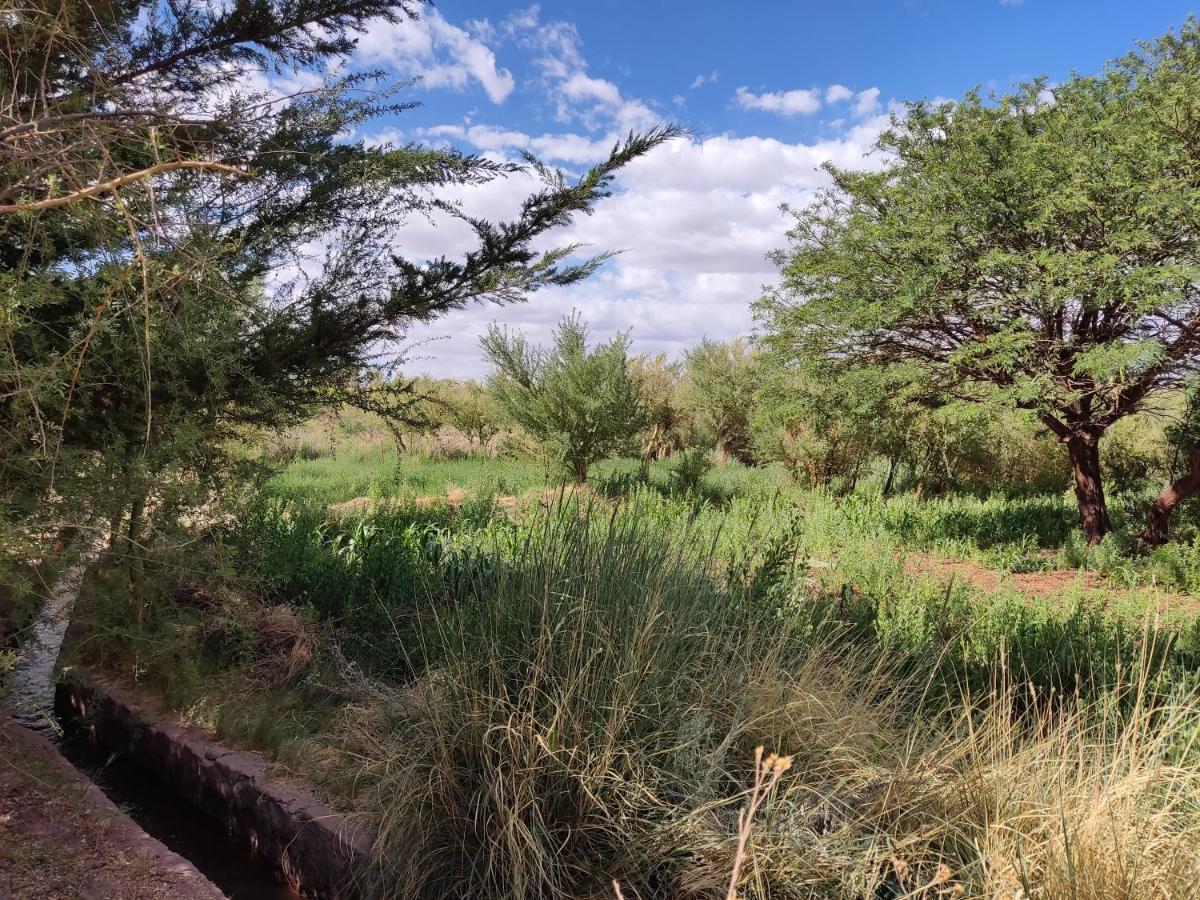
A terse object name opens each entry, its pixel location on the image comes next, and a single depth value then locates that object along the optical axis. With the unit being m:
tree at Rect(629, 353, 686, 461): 21.44
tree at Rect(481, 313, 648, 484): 11.93
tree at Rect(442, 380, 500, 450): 18.99
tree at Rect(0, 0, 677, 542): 2.99
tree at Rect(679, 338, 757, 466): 20.27
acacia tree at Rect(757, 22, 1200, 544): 6.61
